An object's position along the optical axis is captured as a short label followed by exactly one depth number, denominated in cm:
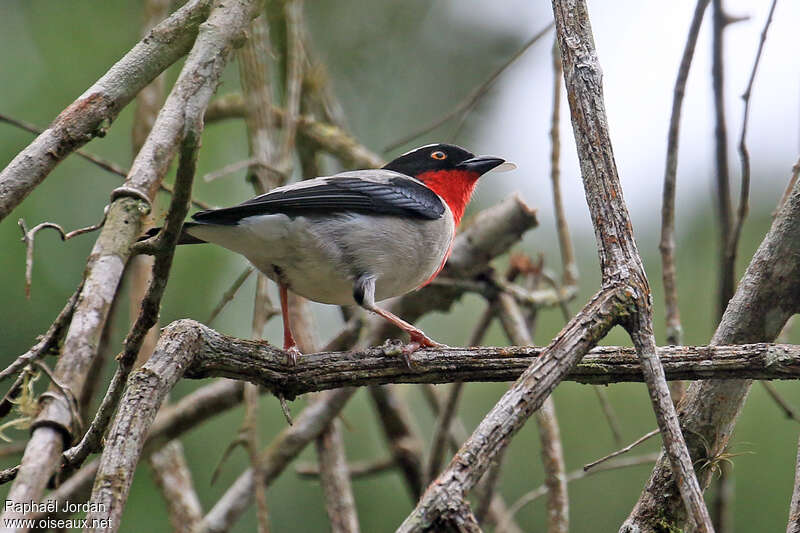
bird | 847
